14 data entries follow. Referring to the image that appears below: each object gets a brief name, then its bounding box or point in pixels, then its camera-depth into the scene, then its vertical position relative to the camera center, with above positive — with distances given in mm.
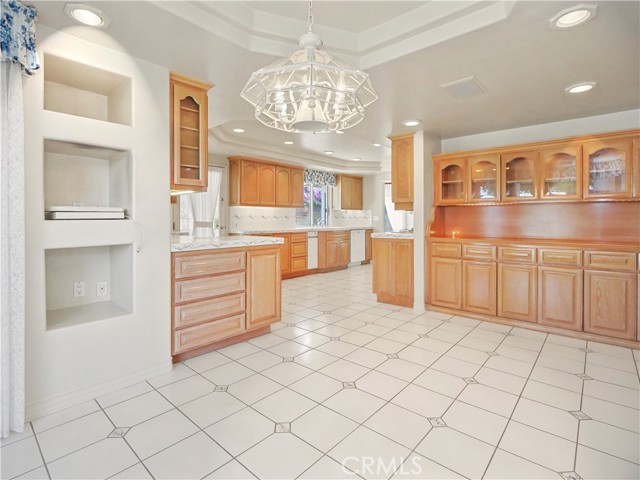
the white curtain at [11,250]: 1789 -72
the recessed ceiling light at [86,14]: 1841 +1242
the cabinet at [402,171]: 4473 +849
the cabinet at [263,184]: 6137 +998
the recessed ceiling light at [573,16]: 1851 +1233
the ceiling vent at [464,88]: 2812 +1267
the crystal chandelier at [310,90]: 1589 +717
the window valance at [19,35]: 1712 +1045
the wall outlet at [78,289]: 2551 -398
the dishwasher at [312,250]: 6930 -296
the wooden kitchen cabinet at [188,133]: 2715 +856
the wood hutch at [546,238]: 3225 -36
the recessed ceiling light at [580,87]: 2871 +1266
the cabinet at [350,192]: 8297 +1091
